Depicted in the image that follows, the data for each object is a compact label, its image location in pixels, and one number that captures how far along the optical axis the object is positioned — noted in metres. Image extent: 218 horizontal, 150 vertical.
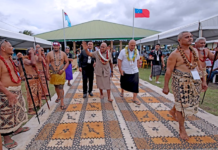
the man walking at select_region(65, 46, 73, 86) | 5.95
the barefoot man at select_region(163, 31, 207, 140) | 2.03
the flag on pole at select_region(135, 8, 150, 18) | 11.18
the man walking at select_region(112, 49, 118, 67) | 11.70
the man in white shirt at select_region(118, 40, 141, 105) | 3.60
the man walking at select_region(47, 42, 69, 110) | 3.29
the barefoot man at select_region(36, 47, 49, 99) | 3.52
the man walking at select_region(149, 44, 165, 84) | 6.11
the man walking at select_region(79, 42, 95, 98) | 4.27
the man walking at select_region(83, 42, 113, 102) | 3.71
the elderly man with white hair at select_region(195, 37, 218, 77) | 3.07
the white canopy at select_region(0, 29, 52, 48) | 5.76
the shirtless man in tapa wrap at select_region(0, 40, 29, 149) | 1.94
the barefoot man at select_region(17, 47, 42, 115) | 3.07
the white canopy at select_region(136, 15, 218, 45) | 5.58
